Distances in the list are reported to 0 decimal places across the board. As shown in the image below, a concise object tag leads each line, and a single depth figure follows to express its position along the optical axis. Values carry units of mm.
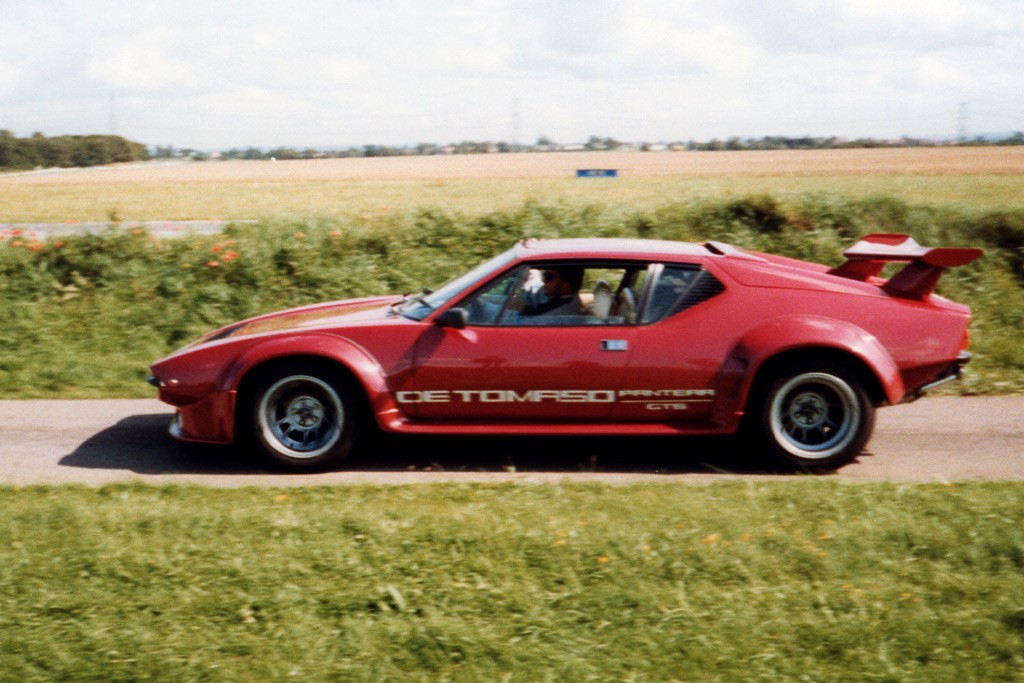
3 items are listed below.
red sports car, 6309
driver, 6484
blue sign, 46969
